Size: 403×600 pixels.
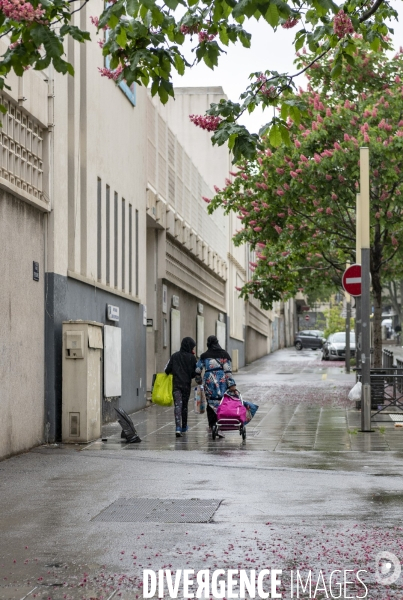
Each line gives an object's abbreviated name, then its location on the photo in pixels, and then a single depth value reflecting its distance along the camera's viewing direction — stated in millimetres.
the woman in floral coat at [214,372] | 17203
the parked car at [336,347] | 54406
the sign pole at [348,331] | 41509
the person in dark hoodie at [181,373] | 17558
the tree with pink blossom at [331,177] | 25562
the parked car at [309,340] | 76125
